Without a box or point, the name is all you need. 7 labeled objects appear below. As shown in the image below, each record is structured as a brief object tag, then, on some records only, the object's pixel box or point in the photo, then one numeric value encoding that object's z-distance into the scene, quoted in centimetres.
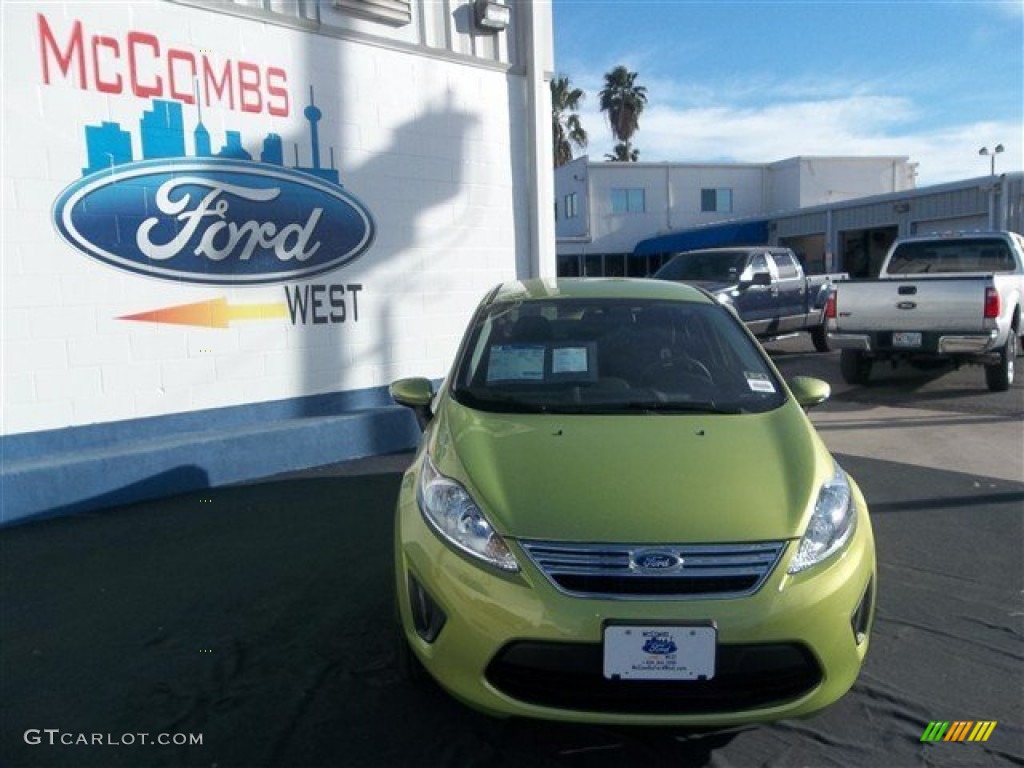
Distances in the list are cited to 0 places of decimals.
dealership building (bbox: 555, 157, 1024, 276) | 3344
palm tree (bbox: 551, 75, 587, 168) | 4688
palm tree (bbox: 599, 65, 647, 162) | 4894
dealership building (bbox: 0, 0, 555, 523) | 529
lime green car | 229
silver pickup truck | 859
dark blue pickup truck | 1240
